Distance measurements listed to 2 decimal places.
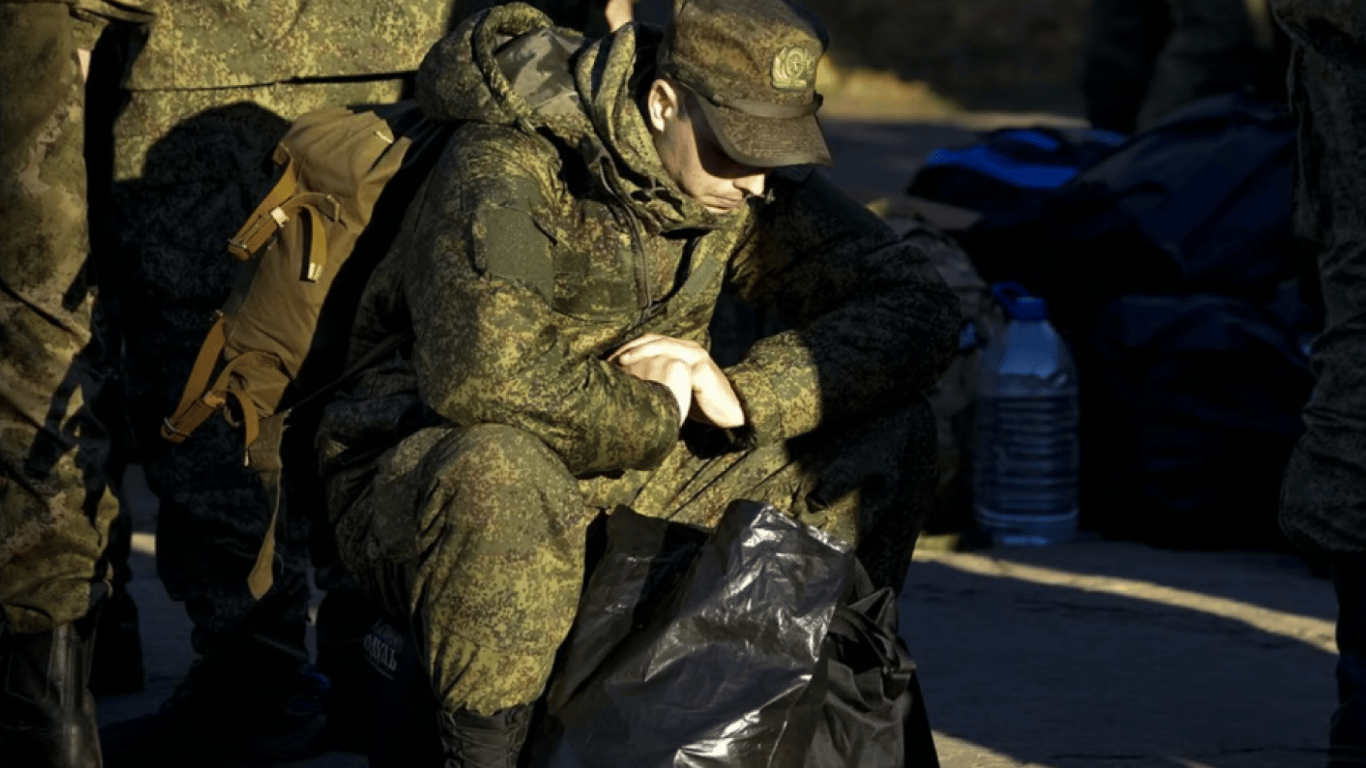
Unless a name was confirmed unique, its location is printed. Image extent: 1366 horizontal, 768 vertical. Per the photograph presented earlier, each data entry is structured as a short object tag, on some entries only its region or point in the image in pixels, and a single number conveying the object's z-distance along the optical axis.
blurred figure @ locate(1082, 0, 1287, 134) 15.20
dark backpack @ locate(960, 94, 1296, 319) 10.22
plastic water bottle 9.93
